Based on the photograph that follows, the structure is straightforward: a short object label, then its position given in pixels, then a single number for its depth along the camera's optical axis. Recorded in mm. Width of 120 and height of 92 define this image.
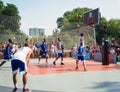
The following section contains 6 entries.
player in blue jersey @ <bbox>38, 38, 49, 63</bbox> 9043
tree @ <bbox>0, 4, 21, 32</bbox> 15157
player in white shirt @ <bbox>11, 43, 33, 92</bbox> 4446
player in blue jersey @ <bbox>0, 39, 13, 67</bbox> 7587
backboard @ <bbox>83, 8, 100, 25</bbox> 13813
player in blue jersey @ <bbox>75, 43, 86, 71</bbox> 7121
